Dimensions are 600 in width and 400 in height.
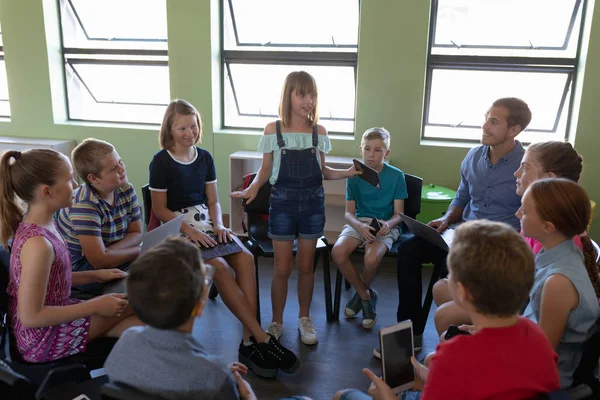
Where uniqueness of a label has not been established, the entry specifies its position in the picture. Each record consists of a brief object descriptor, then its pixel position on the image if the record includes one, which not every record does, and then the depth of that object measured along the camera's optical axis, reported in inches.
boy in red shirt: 39.7
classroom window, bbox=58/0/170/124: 171.9
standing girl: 94.1
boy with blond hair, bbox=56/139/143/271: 75.2
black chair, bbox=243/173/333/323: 103.3
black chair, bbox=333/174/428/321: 109.0
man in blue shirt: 93.9
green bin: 135.7
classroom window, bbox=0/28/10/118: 185.6
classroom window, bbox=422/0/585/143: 148.8
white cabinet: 150.6
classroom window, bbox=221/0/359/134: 160.7
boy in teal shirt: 104.7
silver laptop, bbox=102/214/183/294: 70.3
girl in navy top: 88.4
